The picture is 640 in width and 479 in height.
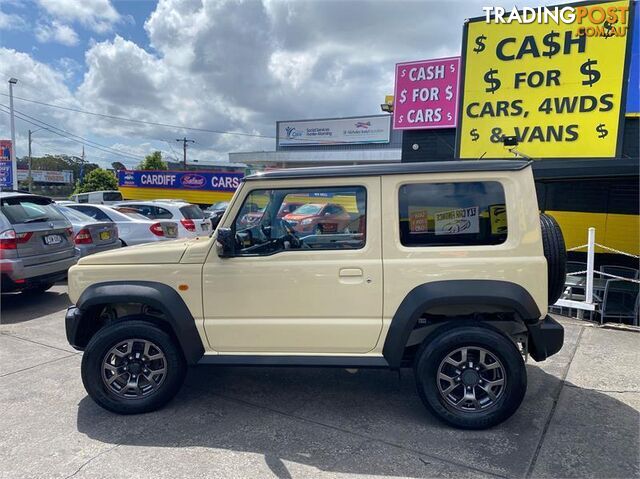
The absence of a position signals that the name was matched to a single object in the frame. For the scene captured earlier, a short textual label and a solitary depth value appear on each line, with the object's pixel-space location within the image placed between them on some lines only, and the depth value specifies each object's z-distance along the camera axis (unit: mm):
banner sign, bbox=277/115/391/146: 48906
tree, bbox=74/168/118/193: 44500
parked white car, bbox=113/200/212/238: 11055
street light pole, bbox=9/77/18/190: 19078
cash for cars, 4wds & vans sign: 7133
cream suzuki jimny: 3145
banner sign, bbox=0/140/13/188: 18562
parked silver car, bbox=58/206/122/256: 7750
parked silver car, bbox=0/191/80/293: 5945
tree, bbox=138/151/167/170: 52906
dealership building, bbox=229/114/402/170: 45812
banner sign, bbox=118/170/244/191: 24859
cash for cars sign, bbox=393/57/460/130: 8953
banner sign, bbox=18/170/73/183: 70881
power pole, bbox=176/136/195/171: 62031
